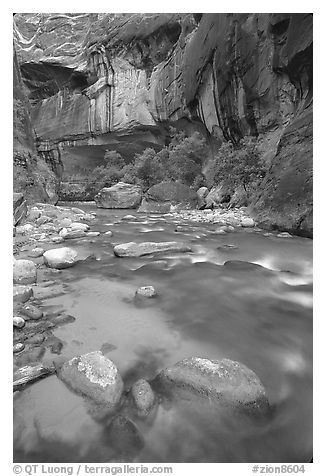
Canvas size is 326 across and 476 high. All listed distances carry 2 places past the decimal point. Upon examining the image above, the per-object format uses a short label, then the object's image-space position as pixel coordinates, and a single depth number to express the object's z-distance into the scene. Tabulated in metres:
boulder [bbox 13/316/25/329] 1.43
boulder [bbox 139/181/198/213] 9.48
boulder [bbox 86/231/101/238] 4.03
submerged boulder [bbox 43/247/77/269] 2.43
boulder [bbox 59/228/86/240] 3.80
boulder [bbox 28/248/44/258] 2.75
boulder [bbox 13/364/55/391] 1.05
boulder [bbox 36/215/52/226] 4.92
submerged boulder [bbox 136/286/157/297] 1.86
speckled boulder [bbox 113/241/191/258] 2.83
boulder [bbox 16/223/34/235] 3.89
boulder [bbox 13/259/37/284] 2.04
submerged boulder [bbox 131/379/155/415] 0.97
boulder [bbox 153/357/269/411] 0.98
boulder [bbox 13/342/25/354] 1.27
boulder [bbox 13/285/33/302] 1.72
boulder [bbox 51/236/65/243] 3.52
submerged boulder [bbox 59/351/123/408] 0.99
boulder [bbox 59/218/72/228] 4.87
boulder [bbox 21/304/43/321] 1.53
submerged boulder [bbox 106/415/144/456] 0.85
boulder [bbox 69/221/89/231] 4.51
